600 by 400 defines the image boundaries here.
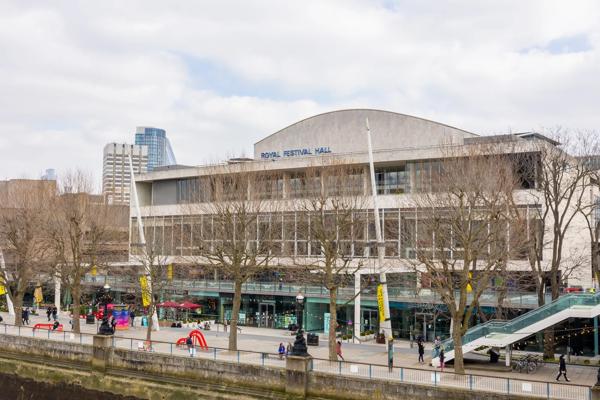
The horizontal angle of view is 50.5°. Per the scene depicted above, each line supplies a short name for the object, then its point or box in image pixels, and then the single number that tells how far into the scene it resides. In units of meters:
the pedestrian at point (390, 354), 26.33
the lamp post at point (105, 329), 33.97
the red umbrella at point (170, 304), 47.98
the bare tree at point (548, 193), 33.56
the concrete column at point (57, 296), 57.31
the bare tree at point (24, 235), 47.19
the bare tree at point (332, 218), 33.91
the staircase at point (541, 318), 29.62
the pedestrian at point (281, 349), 32.28
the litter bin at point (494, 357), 32.25
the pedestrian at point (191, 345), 31.54
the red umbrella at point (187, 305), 48.84
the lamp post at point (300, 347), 27.36
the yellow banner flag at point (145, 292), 43.16
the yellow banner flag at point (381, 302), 34.81
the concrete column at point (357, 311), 40.08
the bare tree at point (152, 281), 39.12
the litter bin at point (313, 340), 38.84
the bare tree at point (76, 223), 43.66
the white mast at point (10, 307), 55.40
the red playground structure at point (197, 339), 34.06
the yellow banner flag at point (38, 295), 60.86
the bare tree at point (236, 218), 37.22
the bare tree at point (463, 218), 29.20
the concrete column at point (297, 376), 26.89
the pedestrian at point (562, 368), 27.42
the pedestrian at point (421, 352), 32.61
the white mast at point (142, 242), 44.45
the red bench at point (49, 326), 42.86
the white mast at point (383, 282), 34.25
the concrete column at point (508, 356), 31.04
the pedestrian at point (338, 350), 32.25
